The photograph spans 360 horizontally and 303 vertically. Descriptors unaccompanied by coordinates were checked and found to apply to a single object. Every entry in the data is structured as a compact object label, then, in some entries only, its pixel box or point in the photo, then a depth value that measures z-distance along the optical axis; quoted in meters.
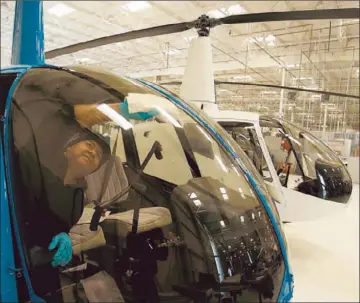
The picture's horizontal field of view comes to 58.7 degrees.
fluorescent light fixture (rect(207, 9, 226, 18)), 6.64
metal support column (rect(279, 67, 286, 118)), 9.74
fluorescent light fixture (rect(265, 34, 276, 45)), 8.48
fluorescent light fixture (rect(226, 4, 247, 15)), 6.49
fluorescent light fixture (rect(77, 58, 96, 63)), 11.98
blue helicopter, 1.02
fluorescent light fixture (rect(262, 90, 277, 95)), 14.99
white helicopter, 3.23
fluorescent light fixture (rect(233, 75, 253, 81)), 13.52
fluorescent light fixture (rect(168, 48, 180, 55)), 10.23
